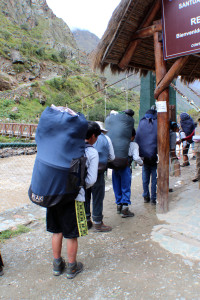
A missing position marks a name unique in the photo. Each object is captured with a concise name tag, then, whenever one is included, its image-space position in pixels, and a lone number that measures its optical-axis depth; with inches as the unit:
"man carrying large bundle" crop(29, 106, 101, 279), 78.0
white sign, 136.4
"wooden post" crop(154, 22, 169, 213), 137.9
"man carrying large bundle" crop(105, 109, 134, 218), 135.7
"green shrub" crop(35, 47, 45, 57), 1924.2
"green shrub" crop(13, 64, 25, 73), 1603.2
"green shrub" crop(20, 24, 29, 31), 2576.8
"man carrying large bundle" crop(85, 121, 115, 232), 120.2
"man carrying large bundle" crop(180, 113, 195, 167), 250.8
